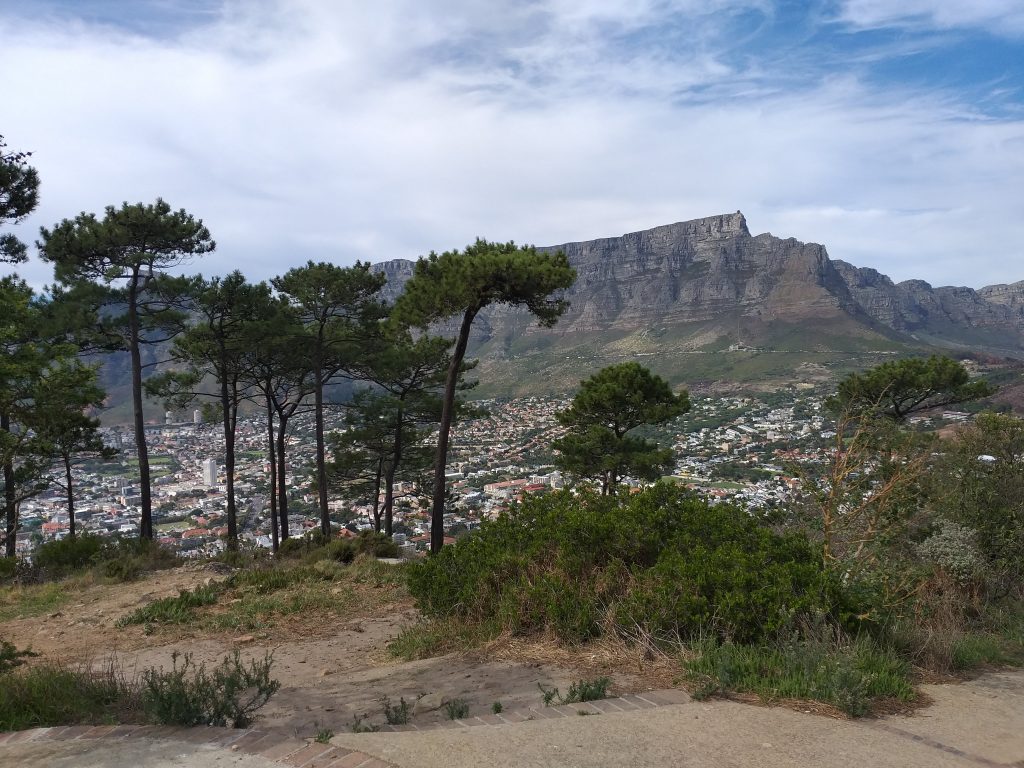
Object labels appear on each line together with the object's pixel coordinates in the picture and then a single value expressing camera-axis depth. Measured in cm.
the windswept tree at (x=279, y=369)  1914
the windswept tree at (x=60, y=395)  891
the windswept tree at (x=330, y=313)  1978
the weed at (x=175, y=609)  976
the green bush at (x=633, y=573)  544
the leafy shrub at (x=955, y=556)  764
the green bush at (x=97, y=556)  1469
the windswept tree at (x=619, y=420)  2133
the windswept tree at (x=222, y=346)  1833
